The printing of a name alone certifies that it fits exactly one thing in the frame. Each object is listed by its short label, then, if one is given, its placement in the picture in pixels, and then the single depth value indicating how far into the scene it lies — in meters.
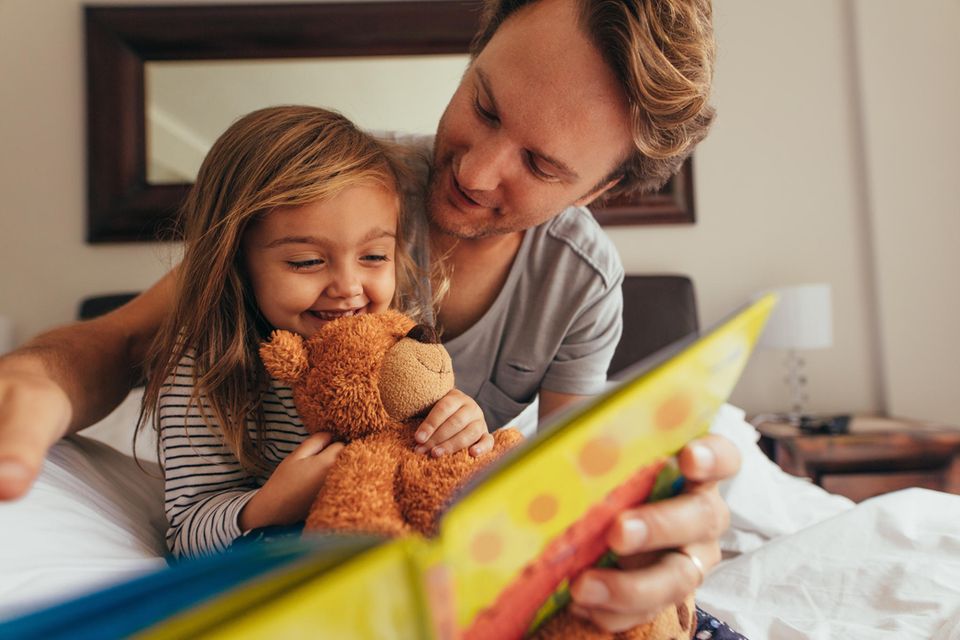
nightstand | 2.10
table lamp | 2.37
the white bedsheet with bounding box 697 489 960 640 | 0.85
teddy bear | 0.53
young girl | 0.76
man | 0.92
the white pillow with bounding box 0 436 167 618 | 0.59
